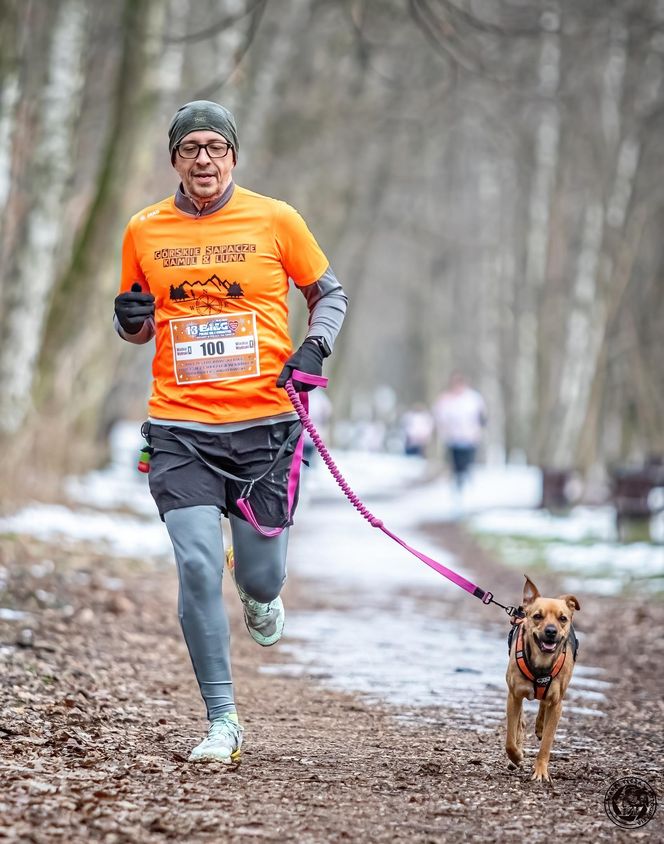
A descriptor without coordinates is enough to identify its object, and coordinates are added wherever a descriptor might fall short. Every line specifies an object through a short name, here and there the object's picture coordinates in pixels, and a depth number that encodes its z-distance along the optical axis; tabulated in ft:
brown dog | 34.65
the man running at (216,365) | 35.22
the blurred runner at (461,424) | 145.48
